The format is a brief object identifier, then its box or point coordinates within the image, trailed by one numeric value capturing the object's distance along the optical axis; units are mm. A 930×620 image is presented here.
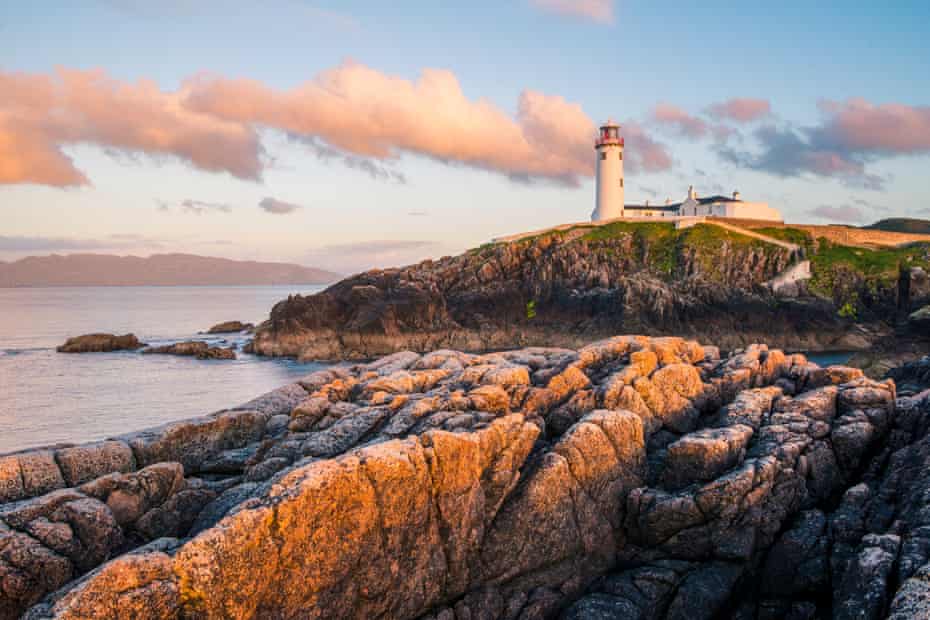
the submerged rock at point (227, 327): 101938
